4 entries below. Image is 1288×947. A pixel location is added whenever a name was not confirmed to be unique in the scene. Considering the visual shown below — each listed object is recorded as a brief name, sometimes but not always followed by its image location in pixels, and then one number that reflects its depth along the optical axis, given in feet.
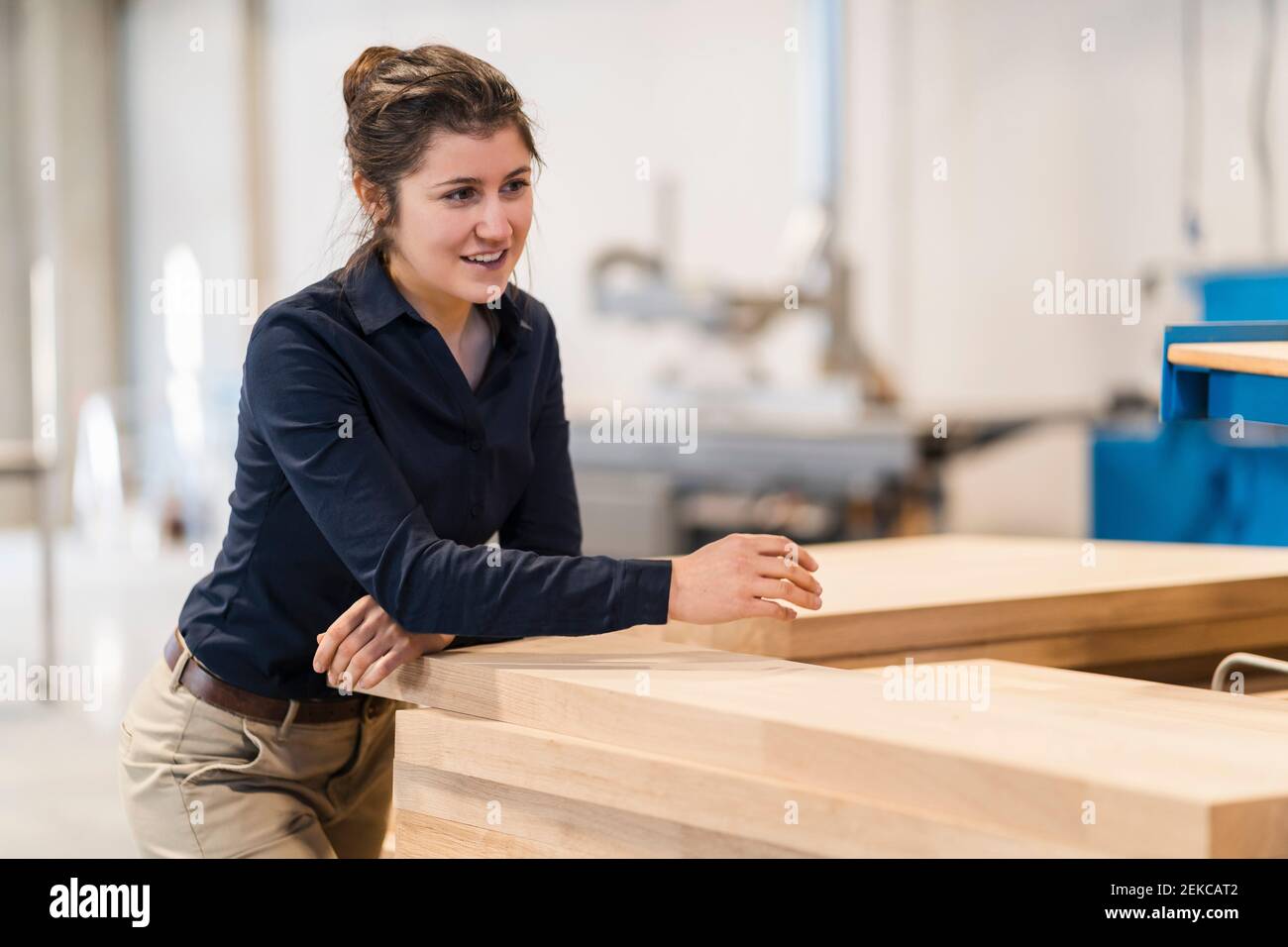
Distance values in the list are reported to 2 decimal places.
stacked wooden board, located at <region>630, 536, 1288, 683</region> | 5.48
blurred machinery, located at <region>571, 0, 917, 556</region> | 14.37
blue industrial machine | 11.37
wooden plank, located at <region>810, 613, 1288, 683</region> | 5.68
